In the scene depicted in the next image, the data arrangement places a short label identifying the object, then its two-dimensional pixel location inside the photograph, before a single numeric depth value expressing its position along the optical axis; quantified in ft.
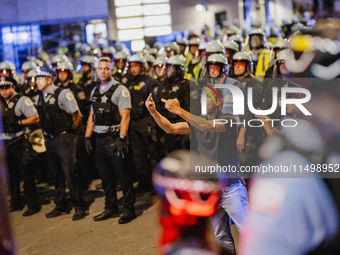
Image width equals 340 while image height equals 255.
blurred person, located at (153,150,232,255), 9.57
